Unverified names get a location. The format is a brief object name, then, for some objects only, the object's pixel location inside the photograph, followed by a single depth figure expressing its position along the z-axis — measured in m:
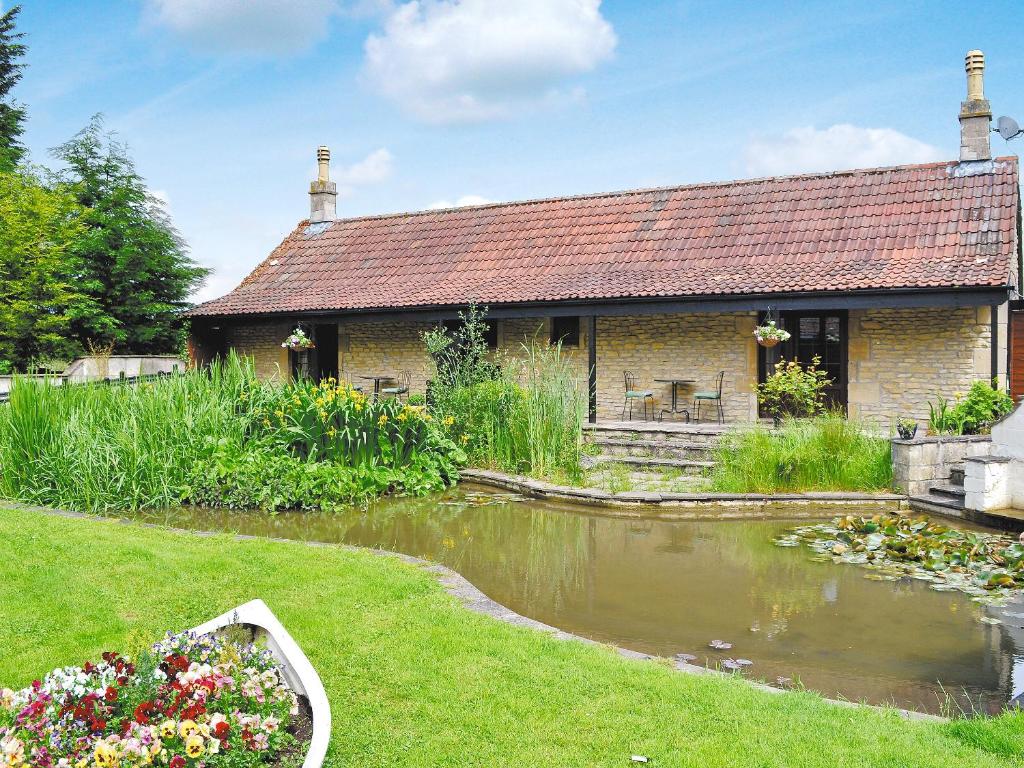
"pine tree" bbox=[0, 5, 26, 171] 29.92
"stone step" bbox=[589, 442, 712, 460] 11.99
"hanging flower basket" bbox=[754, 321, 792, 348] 13.62
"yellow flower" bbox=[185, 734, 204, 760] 2.73
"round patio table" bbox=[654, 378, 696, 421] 15.33
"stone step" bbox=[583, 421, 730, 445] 12.45
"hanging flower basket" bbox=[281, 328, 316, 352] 17.56
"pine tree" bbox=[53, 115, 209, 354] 26.92
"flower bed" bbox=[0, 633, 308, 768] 2.76
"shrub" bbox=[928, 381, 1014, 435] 11.46
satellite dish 13.74
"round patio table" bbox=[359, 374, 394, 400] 17.94
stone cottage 13.75
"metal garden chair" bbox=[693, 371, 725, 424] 14.80
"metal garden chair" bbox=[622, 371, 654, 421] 15.17
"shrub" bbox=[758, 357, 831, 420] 13.05
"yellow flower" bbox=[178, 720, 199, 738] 2.79
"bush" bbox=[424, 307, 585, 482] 11.43
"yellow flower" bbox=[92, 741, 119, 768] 2.68
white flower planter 2.97
